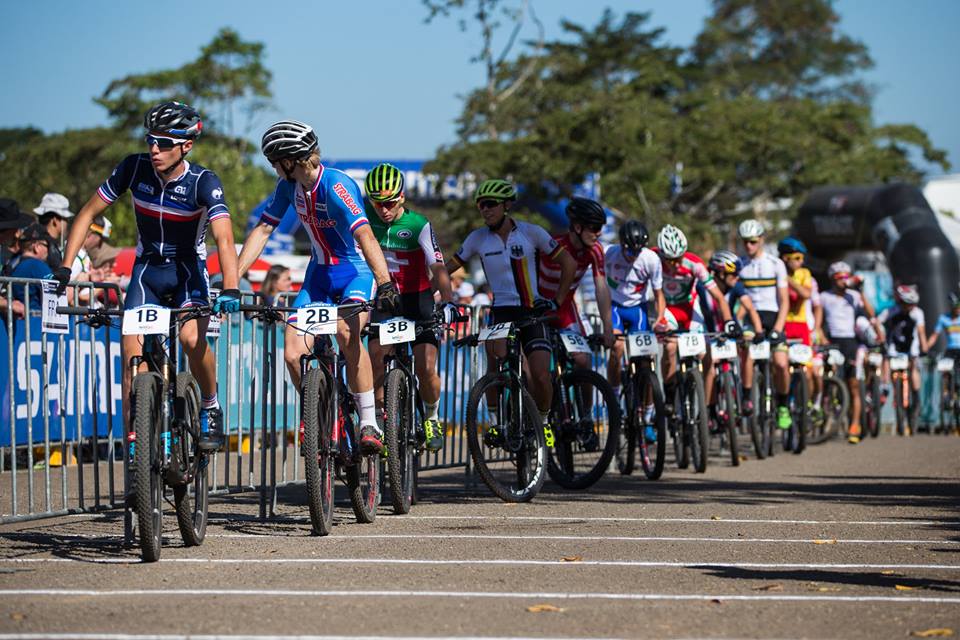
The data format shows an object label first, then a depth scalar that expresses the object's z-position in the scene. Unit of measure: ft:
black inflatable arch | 122.11
